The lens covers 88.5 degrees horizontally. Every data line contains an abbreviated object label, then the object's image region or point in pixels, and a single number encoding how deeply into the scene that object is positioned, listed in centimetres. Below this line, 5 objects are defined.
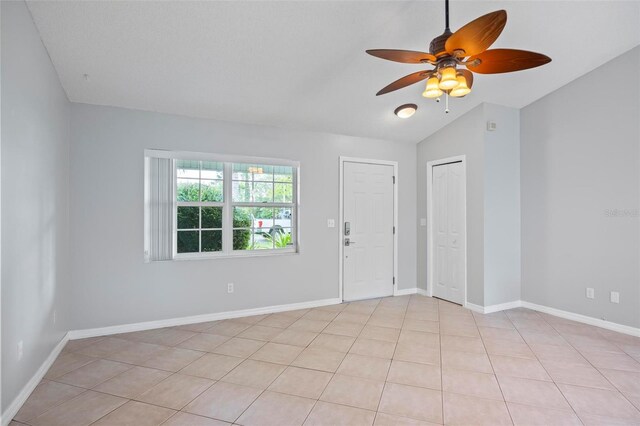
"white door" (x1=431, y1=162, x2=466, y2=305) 451
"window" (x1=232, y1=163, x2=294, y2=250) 413
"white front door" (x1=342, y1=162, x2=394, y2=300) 473
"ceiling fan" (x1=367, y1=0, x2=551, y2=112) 187
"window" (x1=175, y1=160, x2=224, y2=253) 382
